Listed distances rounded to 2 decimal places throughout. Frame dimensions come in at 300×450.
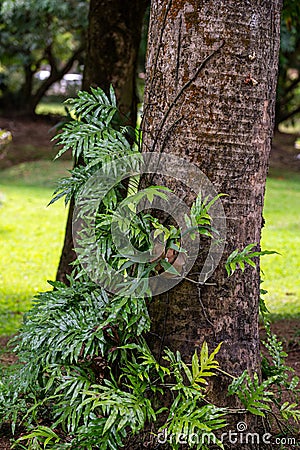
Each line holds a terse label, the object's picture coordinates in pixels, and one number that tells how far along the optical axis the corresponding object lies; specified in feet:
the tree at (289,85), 88.90
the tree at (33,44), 76.65
